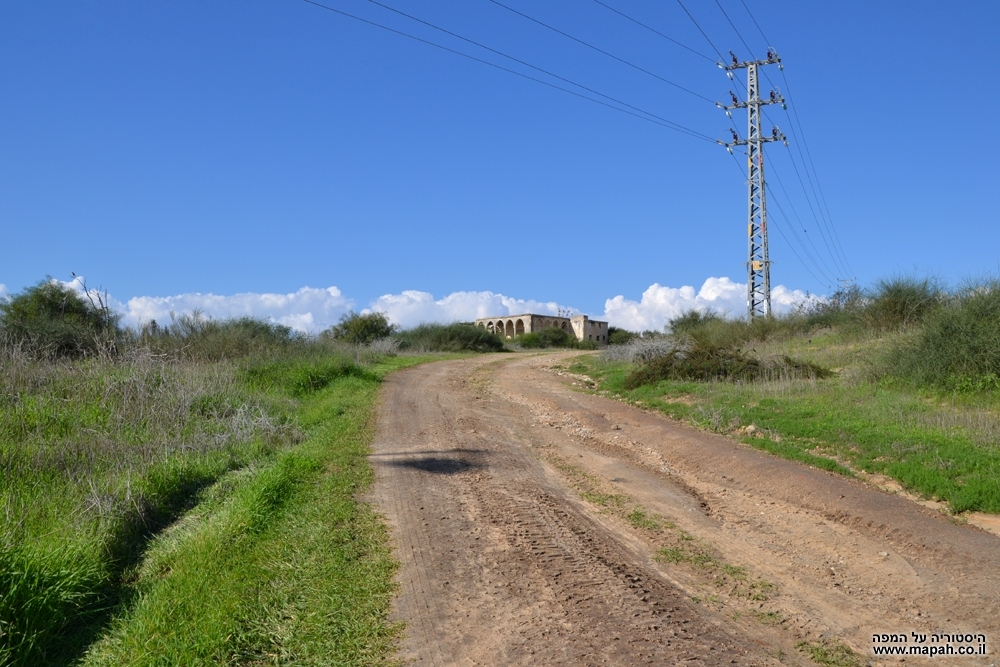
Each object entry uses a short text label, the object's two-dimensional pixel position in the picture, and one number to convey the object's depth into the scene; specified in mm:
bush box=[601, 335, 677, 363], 21328
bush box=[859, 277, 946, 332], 21109
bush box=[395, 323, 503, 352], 40438
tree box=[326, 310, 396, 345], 43000
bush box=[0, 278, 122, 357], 16758
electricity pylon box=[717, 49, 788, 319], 28141
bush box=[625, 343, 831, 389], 16438
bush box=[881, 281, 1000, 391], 12898
